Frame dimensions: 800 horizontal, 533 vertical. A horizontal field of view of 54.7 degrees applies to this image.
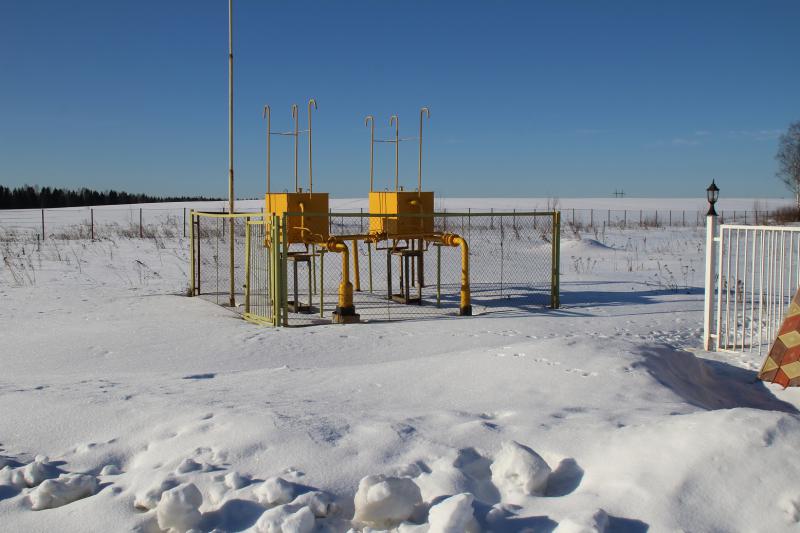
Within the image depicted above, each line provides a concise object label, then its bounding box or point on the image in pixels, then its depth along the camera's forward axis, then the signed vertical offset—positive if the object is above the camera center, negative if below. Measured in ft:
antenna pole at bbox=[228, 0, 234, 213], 47.34 +6.70
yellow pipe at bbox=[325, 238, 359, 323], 40.78 -4.72
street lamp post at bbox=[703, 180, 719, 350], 34.83 -2.66
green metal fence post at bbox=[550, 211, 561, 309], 47.83 -3.14
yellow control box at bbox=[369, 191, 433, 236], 49.42 +0.54
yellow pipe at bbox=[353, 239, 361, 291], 54.69 -4.29
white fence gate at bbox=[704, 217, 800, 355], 32.35 -4.48
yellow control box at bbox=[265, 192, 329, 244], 46.26 -0.02
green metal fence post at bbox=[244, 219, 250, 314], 42.93 -3.04
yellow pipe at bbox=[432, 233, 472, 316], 44.06 -3.72
